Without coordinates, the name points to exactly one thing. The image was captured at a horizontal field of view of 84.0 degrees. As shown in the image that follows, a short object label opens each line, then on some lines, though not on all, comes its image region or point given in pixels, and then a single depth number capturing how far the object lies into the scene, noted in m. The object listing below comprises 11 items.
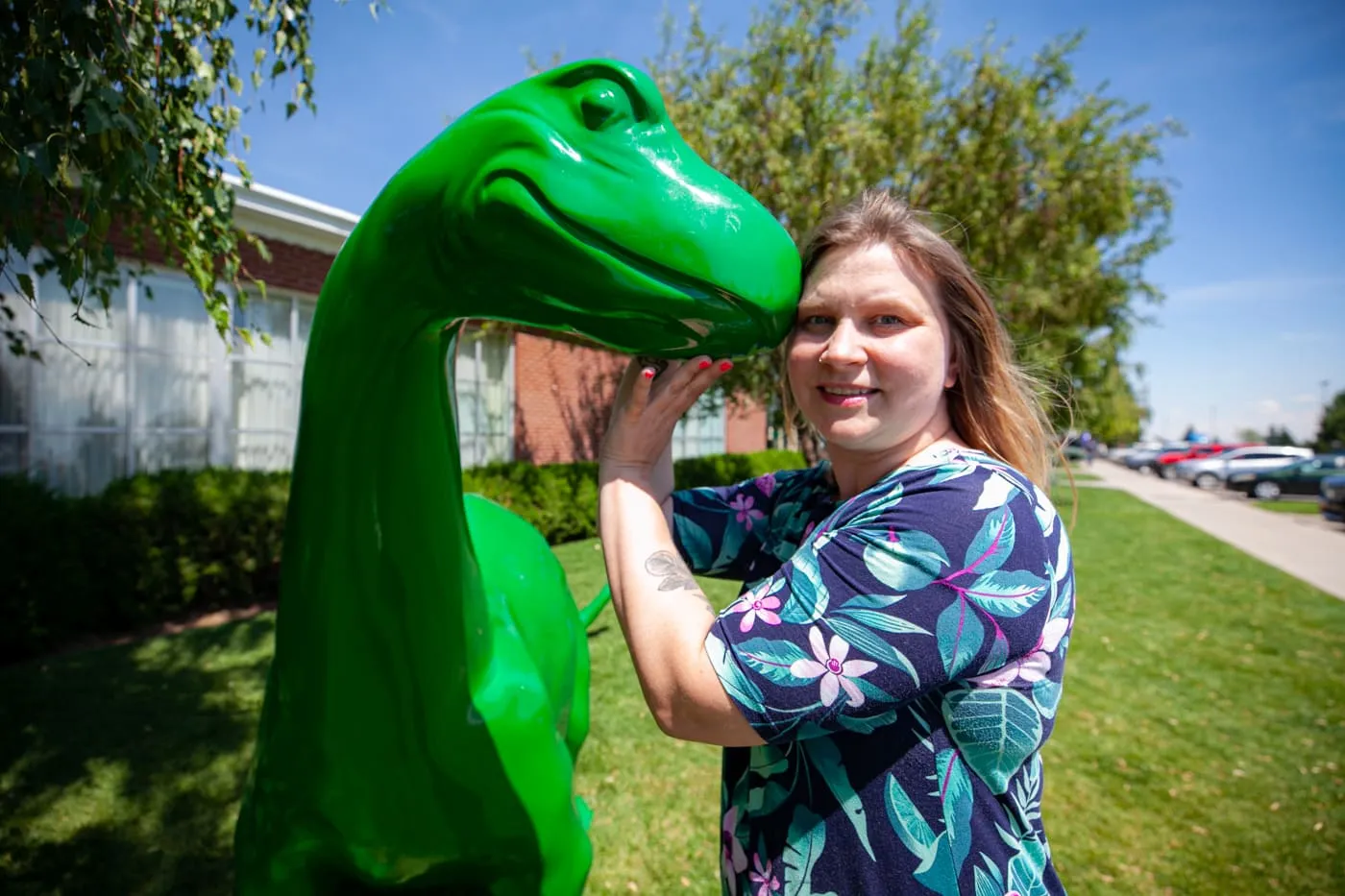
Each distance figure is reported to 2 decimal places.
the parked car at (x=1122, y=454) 59.13
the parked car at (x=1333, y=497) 16.83
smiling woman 0.88
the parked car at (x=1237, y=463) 27.33
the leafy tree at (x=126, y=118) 1.93
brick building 7.05
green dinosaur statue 0.91
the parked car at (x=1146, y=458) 46.41
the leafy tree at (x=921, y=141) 9.54
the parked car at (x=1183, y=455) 39.16
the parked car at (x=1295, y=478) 23.14
